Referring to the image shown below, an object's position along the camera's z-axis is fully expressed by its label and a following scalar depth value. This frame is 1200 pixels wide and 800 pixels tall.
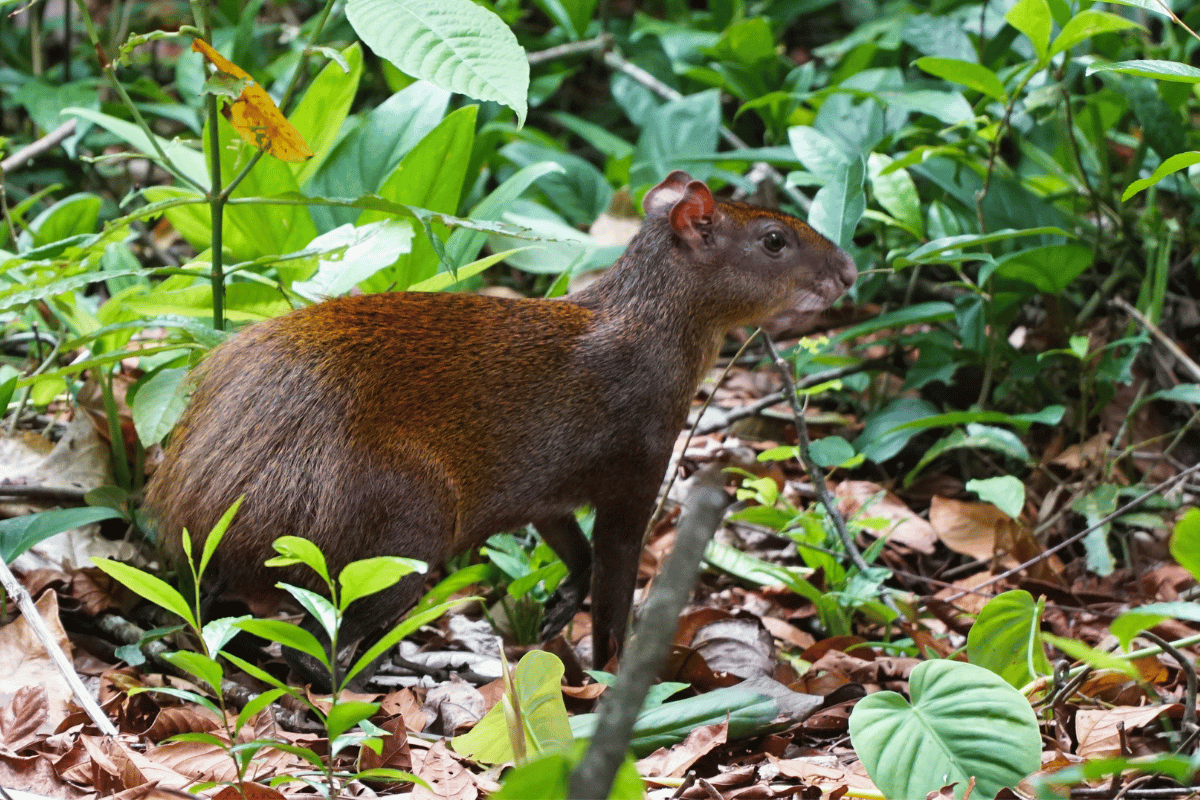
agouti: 6.69
